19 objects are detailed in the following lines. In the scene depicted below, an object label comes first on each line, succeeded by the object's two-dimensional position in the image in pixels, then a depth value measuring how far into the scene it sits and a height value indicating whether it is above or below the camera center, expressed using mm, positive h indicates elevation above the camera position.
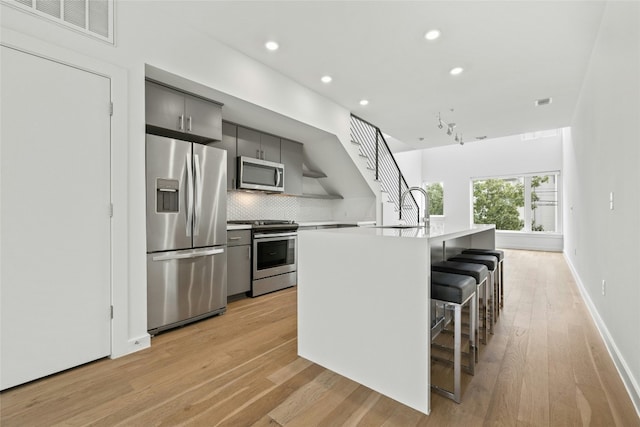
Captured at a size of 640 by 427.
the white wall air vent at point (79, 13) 1827 +1337
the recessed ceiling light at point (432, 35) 2643 +1641
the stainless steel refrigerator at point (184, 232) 2504 -171
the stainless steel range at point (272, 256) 3698 -577
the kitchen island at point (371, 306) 1565 -571
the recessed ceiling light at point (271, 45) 2834 +1655
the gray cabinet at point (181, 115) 2609 +956
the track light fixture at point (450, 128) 4734 +1445
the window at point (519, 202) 7988 +305
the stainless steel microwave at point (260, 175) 3843 +541
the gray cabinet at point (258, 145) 3957 +979
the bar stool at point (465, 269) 2023 -408
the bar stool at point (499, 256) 3041 -459
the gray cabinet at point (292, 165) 4555 +773
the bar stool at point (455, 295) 1617 -480
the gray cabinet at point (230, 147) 3750 +864
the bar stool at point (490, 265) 2600 -471
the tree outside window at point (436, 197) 9734 +520
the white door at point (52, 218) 1747 -25
